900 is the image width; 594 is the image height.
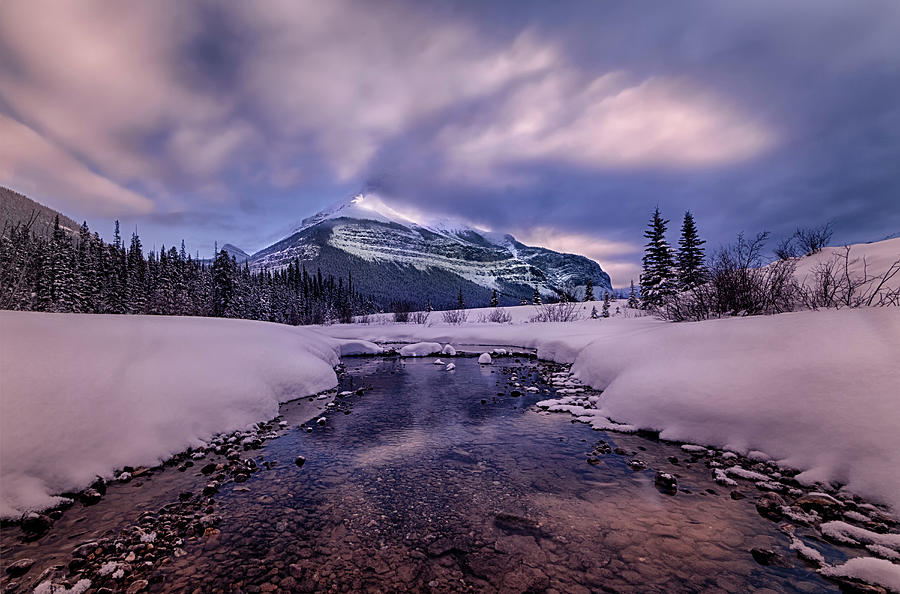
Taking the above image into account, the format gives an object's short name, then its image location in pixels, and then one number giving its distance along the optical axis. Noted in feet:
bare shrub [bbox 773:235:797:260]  61.47
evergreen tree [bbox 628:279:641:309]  137.53
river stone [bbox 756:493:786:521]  15.60
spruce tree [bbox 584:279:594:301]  214.18
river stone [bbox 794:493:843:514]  15.28
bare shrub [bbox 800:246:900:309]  35.42
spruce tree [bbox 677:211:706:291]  114.42
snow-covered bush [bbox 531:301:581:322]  144.36
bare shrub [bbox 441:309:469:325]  173.61
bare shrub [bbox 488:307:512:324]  158.01
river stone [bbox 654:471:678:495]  18.47
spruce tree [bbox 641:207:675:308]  119.44
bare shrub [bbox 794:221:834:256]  68.90
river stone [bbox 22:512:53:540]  14.21
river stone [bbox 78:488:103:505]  16.60
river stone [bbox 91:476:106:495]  17.48
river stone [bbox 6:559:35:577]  11.98
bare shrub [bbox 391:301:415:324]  202.44
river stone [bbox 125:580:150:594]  11.65
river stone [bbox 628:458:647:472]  21.34
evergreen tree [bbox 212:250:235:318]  185.37
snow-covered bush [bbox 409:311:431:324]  188.44
